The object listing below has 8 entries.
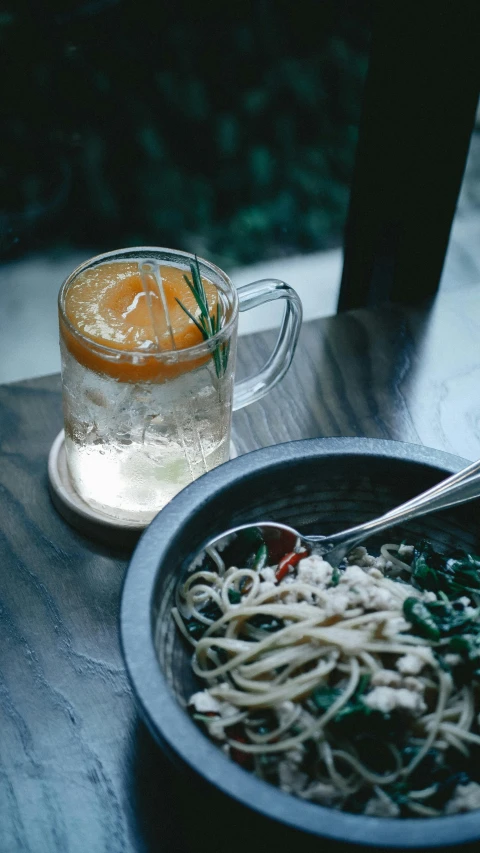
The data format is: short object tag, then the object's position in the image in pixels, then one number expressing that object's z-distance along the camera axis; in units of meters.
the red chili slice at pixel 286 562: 1.00
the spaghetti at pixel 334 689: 0.83
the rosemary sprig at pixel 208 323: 1.03
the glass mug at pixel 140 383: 1.01
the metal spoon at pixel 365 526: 0.96
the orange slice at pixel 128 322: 1.00
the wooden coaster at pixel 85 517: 1.12
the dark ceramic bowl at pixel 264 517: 0.70
